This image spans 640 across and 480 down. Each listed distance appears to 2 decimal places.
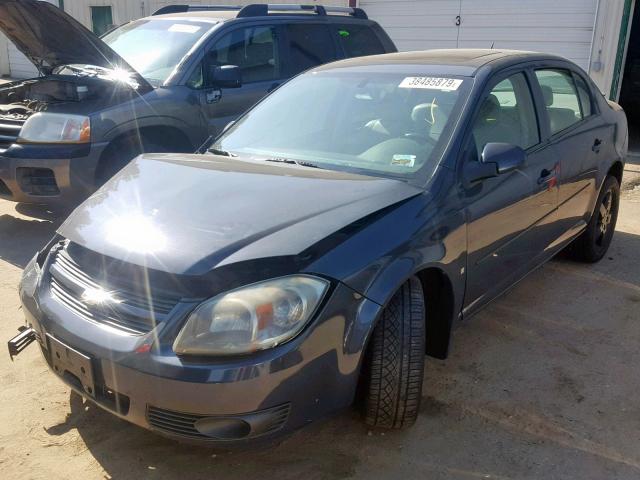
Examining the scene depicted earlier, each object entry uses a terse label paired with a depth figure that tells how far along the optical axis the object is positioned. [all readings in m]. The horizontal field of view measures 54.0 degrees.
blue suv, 4.84
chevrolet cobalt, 2.18
